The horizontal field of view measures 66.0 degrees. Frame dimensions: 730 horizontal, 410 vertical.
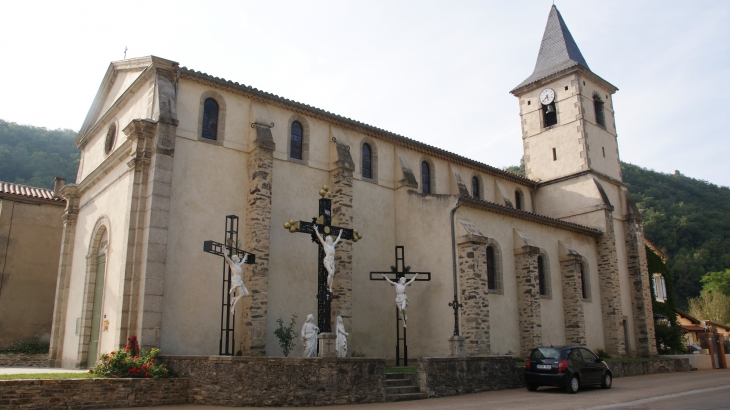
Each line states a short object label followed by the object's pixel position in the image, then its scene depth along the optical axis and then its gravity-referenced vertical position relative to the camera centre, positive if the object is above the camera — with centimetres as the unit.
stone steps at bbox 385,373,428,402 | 1389 -126
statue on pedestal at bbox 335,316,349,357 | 1609 -7
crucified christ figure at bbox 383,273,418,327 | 1812 +133
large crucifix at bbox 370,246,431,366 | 1827 +175
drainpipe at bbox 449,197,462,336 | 1825 +174
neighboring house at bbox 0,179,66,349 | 2278 +322
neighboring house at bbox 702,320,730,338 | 4476 +56
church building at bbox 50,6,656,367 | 1636 +354
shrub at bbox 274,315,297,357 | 1720 +6
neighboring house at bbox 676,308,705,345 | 4234 +72
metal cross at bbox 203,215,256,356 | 1470 +171
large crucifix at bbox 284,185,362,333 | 1390 +242
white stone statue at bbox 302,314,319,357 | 1555 -1
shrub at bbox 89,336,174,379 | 1315 -64
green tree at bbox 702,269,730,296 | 5384 +510
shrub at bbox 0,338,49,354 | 2231 -30
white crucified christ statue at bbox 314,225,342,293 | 1442 +213
